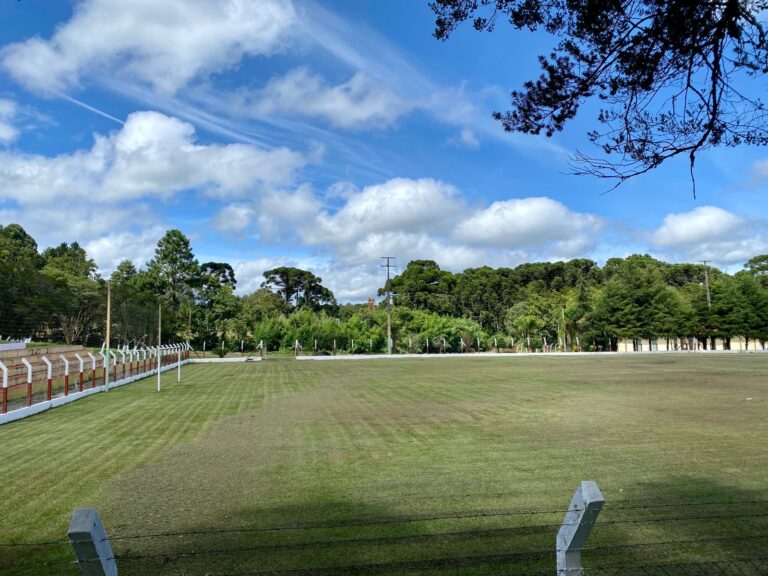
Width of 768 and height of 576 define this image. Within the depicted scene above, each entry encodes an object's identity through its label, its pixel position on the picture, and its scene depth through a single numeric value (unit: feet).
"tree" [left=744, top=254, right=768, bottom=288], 254.68
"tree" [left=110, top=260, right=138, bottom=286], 194.08
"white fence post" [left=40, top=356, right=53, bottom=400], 47.09
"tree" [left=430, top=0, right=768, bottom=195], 16.89
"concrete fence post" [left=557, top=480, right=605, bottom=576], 8.31
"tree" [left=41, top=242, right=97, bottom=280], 181.38
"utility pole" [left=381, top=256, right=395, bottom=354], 177.88
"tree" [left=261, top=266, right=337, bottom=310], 273.75
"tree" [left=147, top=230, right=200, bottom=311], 197.47
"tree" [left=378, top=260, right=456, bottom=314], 262.47
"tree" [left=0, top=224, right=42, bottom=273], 105.28
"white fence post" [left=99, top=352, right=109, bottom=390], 63.26
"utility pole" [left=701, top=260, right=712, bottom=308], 204.74
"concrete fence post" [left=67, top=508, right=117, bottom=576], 7.18
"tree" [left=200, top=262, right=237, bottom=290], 253.03
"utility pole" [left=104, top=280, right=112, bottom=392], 63.21
